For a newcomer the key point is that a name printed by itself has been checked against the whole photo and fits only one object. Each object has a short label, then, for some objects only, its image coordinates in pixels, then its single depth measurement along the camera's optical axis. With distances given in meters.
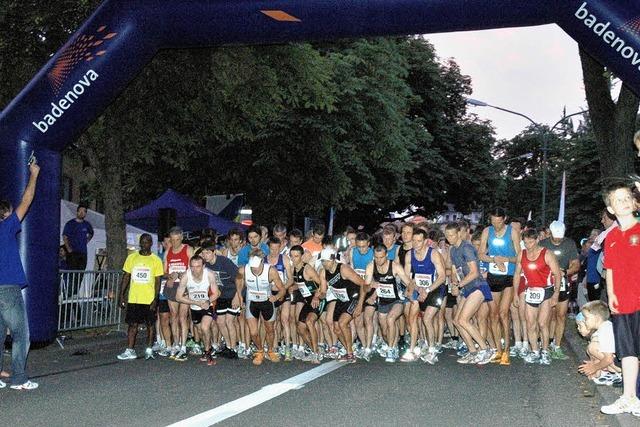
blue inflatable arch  10.52
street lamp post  37.41
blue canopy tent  24.44
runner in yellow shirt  12.62
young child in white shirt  8.62
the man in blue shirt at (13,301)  9.11
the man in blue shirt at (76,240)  16.78
